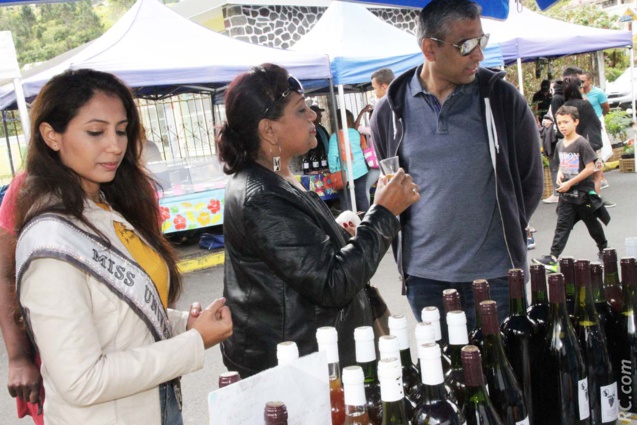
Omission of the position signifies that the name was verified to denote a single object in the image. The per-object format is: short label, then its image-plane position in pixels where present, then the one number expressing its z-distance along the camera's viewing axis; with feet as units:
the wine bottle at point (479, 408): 4.46
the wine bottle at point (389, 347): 3.84
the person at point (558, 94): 28.22
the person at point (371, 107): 22.39
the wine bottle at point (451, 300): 4.94
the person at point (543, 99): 38.34
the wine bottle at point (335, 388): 4.26
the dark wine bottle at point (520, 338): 5.23
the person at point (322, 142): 31.91
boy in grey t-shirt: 18.54
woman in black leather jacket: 5.76
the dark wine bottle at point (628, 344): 5.34
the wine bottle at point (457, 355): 4.32
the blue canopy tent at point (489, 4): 9.67
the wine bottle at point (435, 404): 3.86
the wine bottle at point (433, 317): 4.55
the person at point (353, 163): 29.01
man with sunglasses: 8.01
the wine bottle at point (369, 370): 4.21
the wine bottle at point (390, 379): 3.62
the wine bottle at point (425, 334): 3.98
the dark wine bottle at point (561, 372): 4.96
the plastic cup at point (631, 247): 5.68
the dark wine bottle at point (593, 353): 5.04
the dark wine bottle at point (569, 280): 5.69
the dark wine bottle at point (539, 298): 5.48
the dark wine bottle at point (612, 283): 5.58
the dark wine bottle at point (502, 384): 4.81
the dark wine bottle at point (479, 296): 5.17
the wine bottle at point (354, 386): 3.69
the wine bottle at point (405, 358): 4.48
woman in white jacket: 4.46
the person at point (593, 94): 32.04
